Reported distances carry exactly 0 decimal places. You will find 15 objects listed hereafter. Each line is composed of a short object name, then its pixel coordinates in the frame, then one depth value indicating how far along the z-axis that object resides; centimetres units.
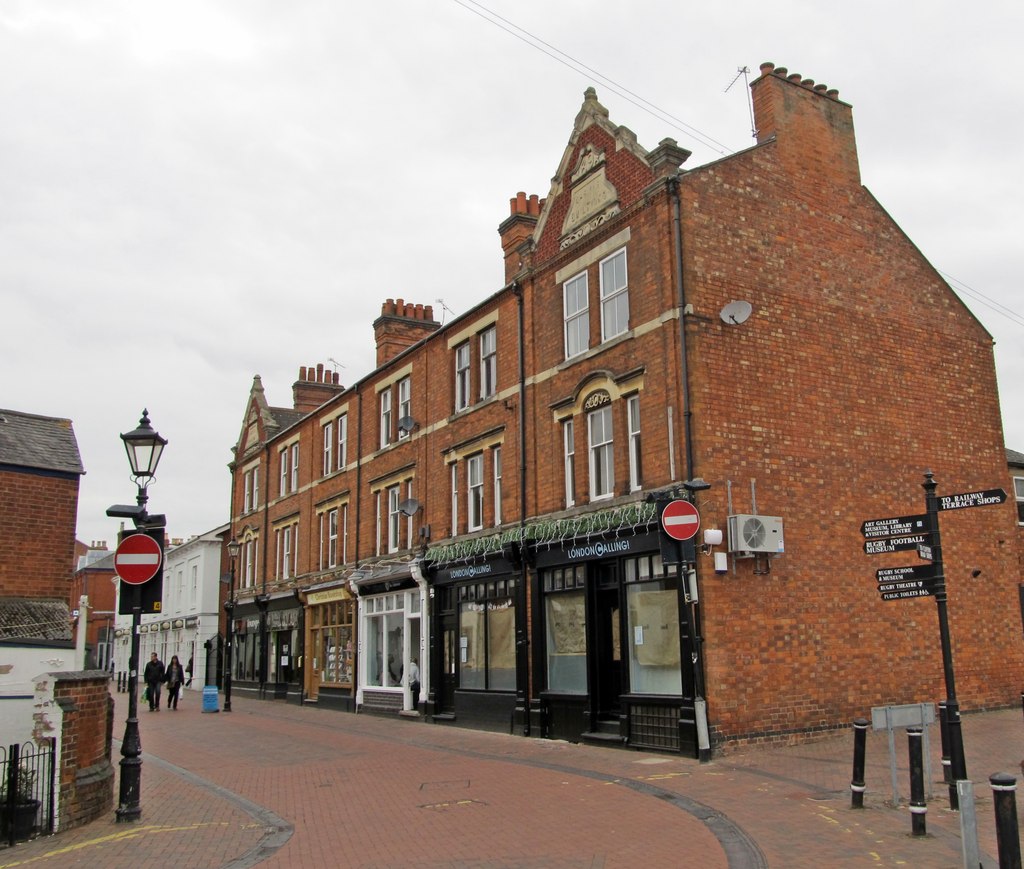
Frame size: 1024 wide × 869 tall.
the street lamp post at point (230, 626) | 2858
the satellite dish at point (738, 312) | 1560
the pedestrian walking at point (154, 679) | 2905
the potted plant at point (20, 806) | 934
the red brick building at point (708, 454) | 1530
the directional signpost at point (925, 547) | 954
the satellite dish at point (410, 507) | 2339
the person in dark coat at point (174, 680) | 3036
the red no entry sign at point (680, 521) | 1374
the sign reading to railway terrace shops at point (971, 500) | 946
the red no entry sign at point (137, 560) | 1109
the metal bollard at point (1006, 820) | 598
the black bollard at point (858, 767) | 956
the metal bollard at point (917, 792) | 859
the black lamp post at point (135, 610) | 1055
